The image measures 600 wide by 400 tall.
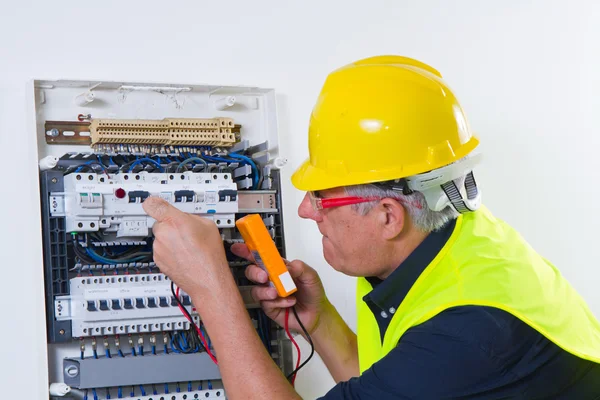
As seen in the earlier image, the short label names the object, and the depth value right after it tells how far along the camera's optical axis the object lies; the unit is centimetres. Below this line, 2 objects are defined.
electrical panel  165
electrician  124
